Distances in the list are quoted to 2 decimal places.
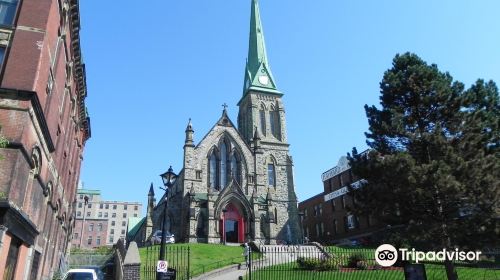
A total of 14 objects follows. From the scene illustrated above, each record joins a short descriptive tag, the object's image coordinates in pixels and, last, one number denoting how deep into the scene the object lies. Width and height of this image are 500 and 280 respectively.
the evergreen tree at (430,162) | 17.05
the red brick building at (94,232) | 105.19
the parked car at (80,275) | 16.73
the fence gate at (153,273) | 19.98
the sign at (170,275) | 17.50
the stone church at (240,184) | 42.34
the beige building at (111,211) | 118.32
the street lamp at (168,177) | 14.24
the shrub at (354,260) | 23.53
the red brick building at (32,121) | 13.61
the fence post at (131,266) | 15.02
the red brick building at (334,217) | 46.78
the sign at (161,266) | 12.56
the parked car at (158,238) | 38.68
